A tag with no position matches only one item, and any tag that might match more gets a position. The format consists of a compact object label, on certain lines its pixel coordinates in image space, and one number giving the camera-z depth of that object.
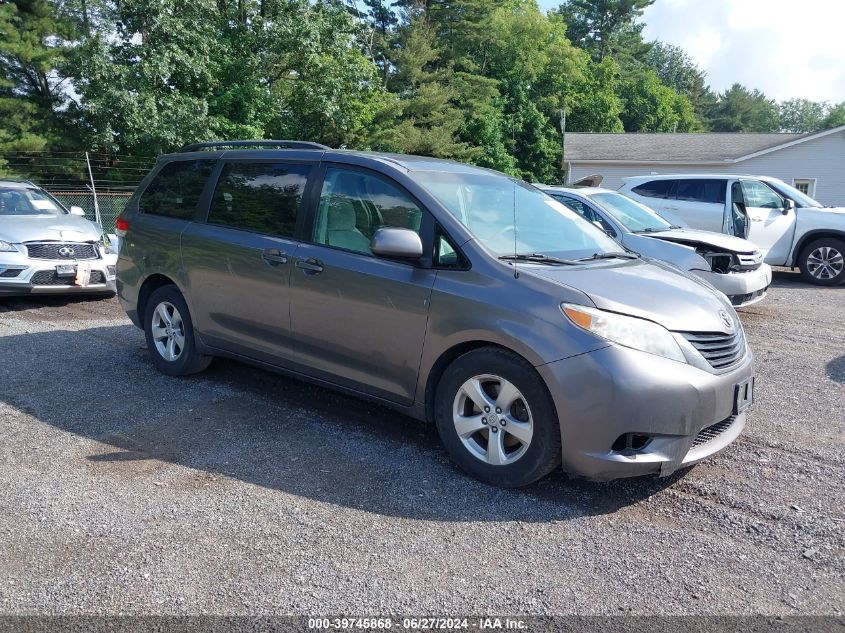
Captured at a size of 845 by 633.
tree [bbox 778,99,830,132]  115.81
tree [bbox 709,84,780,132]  91.31
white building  28.08
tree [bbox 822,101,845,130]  96.56
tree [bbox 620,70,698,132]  60.62
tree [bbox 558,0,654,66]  64.25
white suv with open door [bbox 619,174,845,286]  11.85
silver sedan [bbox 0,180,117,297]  8.74
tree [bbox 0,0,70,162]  23.14
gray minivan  3.57
